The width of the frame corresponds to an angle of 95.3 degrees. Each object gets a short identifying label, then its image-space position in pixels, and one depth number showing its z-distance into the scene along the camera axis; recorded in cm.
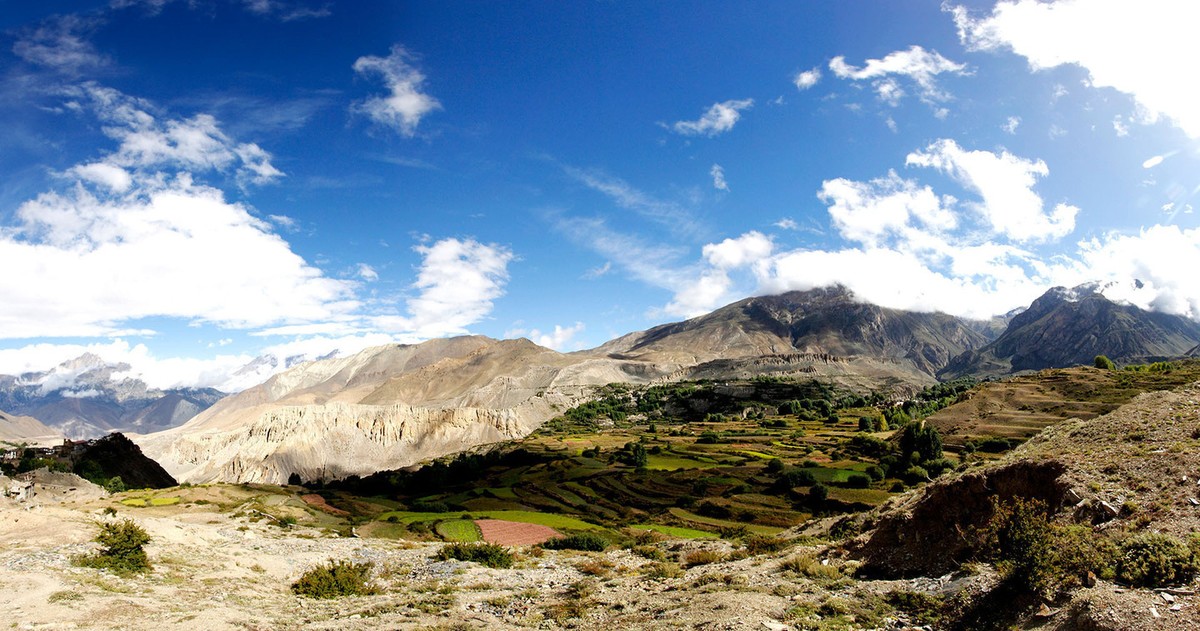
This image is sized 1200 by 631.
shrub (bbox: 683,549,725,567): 2813
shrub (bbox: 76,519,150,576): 2419
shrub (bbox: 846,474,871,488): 6912
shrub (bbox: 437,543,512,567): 3238
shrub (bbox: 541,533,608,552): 4300
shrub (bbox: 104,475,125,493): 7464
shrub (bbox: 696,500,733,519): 6225
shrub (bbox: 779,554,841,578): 2017
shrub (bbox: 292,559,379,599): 2488
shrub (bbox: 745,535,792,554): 2852
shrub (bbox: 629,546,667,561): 3247
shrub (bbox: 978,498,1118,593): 1238
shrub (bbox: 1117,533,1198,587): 1117
